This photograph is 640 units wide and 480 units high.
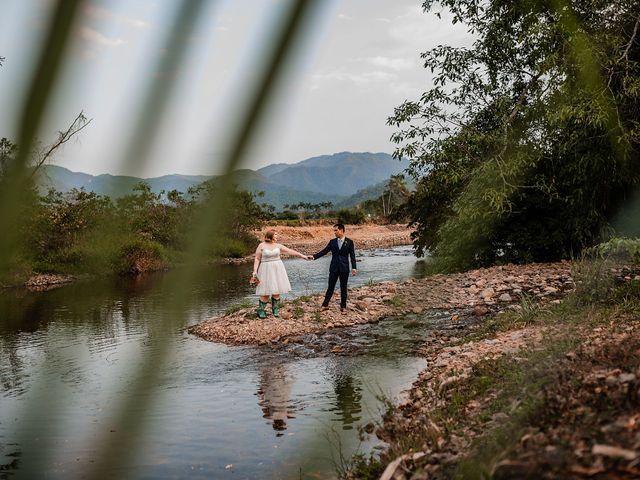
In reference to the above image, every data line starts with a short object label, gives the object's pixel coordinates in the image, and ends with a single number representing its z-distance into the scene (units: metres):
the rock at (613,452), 2.11
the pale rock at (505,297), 14.10
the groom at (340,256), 13.02
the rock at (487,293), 14.58
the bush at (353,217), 71.62
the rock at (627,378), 3.50
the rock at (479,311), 13.05
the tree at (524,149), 11.84
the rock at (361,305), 14.19
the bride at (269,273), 12.86
